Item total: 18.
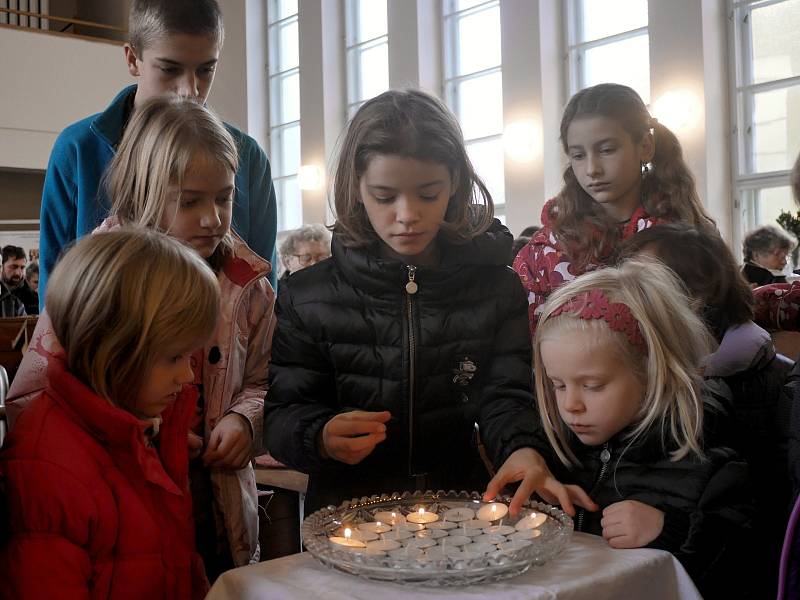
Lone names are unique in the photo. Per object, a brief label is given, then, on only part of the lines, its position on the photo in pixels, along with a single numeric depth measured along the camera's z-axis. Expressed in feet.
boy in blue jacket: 7.23
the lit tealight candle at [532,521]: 4.58
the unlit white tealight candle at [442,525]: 4.60
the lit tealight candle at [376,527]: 4.56
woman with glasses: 19.57
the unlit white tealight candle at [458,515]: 4.74
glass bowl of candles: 3.86
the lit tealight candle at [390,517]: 4.73
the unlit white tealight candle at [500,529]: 4.51
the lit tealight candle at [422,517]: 4.75
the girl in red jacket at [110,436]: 4.63
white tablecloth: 3.87
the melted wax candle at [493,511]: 4.76
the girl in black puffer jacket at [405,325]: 5.80
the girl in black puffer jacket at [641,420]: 5.00
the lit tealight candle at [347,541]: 4.29
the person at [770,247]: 19.93
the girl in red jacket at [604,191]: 8.42
